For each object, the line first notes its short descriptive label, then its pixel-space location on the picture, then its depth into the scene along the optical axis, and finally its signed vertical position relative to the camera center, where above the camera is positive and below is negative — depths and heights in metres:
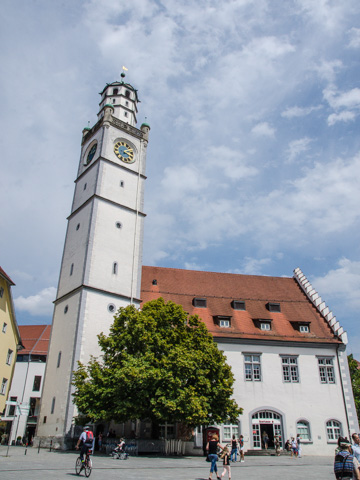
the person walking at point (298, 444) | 25.61 -0.35
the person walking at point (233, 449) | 22.70 -0.59
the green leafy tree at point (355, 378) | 38.09 +5.45
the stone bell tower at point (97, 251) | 26.06 +12.67
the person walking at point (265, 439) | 27.25 -0.09
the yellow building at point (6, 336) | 29.55 +6.79
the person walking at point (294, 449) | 25.84 -0.67
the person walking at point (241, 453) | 22.24 -0.77
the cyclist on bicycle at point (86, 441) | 12.23 -0.14
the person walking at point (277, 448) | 26.19 -0.60
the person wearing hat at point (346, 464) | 8.09 -0.47
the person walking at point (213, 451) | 13.28 -0.43
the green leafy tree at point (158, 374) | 20.27 +2.97
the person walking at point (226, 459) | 13.90 -0.68
